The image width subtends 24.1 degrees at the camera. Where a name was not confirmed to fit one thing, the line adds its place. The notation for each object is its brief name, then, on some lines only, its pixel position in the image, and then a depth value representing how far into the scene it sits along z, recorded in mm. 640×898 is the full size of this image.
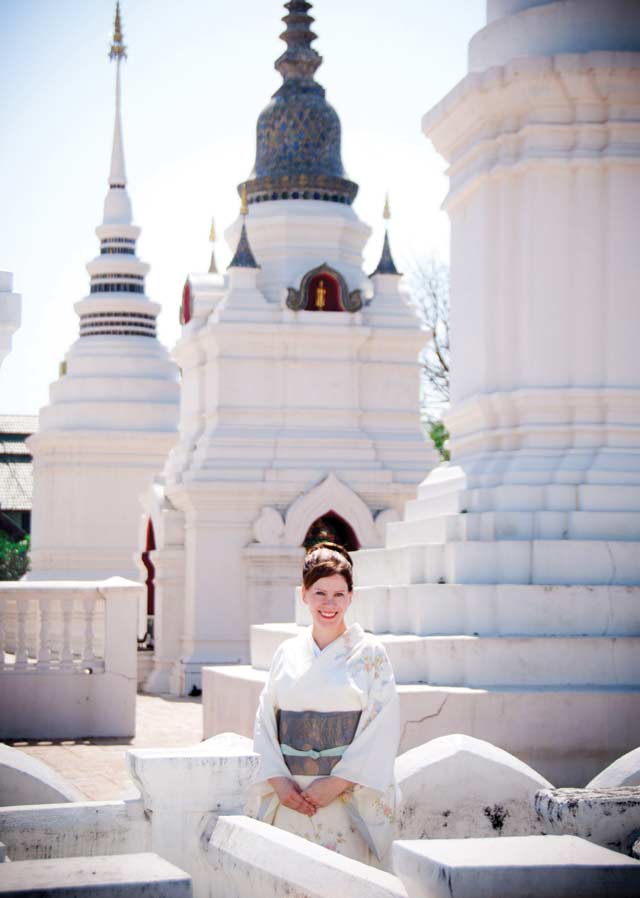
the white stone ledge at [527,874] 3793
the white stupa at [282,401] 19062
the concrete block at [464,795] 6004
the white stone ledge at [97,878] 3621
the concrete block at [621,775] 5902
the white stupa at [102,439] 28062
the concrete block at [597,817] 4625
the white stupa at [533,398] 8391
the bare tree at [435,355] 28859
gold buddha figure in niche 20375
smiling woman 5254
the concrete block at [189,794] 4715
